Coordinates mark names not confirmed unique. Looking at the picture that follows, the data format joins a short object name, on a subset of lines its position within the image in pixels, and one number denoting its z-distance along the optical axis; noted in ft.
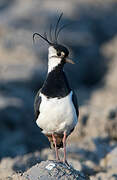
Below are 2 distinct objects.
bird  49.73
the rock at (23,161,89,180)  44.47
